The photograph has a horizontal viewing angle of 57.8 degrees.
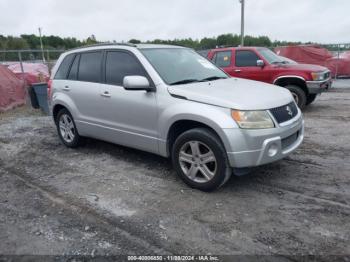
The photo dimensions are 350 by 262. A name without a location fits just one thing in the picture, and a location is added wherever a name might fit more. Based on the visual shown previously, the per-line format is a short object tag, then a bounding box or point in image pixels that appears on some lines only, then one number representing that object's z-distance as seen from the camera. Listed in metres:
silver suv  3.45
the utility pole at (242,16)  18.34
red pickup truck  8.00
